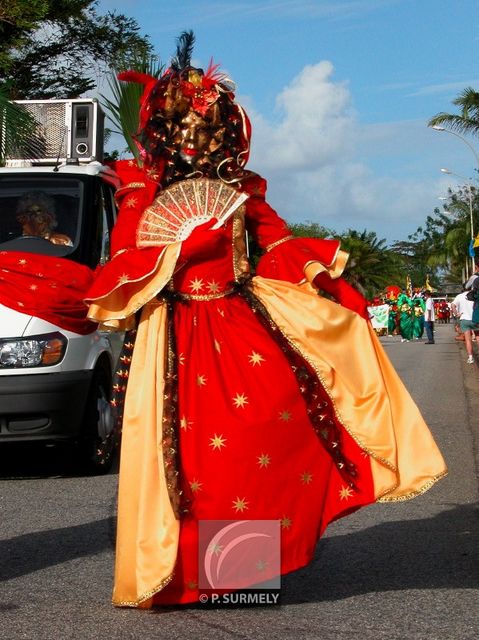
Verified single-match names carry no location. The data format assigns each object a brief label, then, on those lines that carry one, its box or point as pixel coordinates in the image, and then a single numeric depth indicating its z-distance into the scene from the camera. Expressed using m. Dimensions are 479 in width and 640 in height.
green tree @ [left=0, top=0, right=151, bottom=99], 19.06
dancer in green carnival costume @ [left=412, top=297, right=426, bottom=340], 45.44
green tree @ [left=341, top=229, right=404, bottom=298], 83.81
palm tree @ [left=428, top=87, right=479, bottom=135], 34.41
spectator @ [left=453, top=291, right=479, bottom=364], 23.90
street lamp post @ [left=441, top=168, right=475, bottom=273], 66.56
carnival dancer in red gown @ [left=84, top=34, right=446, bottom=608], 4.83
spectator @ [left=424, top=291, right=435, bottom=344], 36.59
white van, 8.27
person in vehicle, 8.87
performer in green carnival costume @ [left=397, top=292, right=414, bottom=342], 45.03
